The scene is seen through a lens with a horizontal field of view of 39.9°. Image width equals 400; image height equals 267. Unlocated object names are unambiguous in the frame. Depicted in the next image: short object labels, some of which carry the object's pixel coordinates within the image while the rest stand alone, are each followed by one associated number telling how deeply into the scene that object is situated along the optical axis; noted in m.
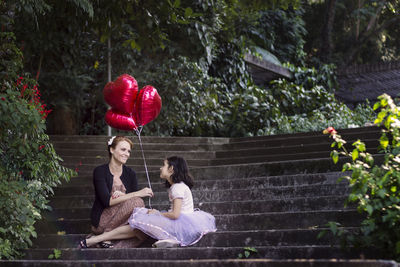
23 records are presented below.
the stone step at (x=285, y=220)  4.48
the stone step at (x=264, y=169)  6.01
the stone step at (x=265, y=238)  4.29
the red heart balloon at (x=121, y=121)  6.61
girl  4.76
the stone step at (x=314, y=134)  7.68
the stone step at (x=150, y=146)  8.27
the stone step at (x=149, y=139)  8.55
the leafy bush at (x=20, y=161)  4.76
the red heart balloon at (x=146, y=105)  6.48
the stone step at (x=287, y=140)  7.40
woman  5.04
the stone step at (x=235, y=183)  5.66
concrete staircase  4.12
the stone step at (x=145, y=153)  8.03
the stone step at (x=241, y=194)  5.31
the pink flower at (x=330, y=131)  3.83
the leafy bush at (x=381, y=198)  3.52
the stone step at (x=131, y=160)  7.80
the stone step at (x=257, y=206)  5.00
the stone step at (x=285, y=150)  6.82
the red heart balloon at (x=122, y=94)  6.48
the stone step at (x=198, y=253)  3.88
